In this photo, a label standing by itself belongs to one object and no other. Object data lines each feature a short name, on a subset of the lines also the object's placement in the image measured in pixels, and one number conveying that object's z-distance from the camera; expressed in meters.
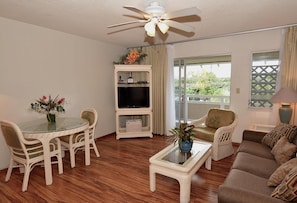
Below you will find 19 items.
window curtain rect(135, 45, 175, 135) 4.63
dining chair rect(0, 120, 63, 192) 2.30
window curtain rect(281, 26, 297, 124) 3.19
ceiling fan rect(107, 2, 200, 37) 1.97
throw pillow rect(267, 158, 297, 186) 1.58
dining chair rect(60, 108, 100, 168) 3.03
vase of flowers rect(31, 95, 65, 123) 2.94
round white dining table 2.46
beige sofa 1.33
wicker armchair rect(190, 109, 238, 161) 3.17
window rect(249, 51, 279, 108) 3.58
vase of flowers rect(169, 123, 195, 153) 2.47
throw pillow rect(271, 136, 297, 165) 2.08
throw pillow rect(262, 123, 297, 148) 2.43
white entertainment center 4.46
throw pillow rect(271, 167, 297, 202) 1.28
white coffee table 2.04
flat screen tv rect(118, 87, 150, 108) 4.58
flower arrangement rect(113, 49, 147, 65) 4.46
